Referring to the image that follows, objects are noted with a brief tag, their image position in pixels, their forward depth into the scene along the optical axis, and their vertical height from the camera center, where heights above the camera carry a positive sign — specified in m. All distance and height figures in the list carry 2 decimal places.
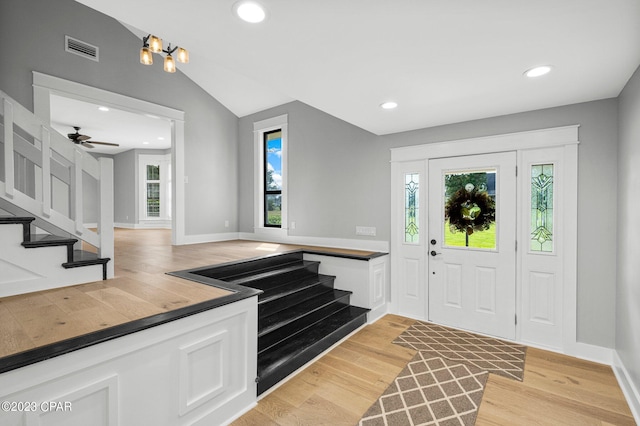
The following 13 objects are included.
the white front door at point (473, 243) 3.31 -0.38
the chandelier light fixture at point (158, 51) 3.29 +1.81
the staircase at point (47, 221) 2.05 -0.09
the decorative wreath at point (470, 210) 3.46 +0.00
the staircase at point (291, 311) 2.55 -1.05
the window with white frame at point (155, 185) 9.52 +0.81
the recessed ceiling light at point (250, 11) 1.52 +1.04
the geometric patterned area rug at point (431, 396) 2.06 -1.42
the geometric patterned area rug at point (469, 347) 2.76 -1.42
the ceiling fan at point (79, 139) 6.37 +1.55
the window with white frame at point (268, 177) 5.48 +0.61
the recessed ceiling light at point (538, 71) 2.19 +1.03
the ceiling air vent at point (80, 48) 3.63 +2.02
